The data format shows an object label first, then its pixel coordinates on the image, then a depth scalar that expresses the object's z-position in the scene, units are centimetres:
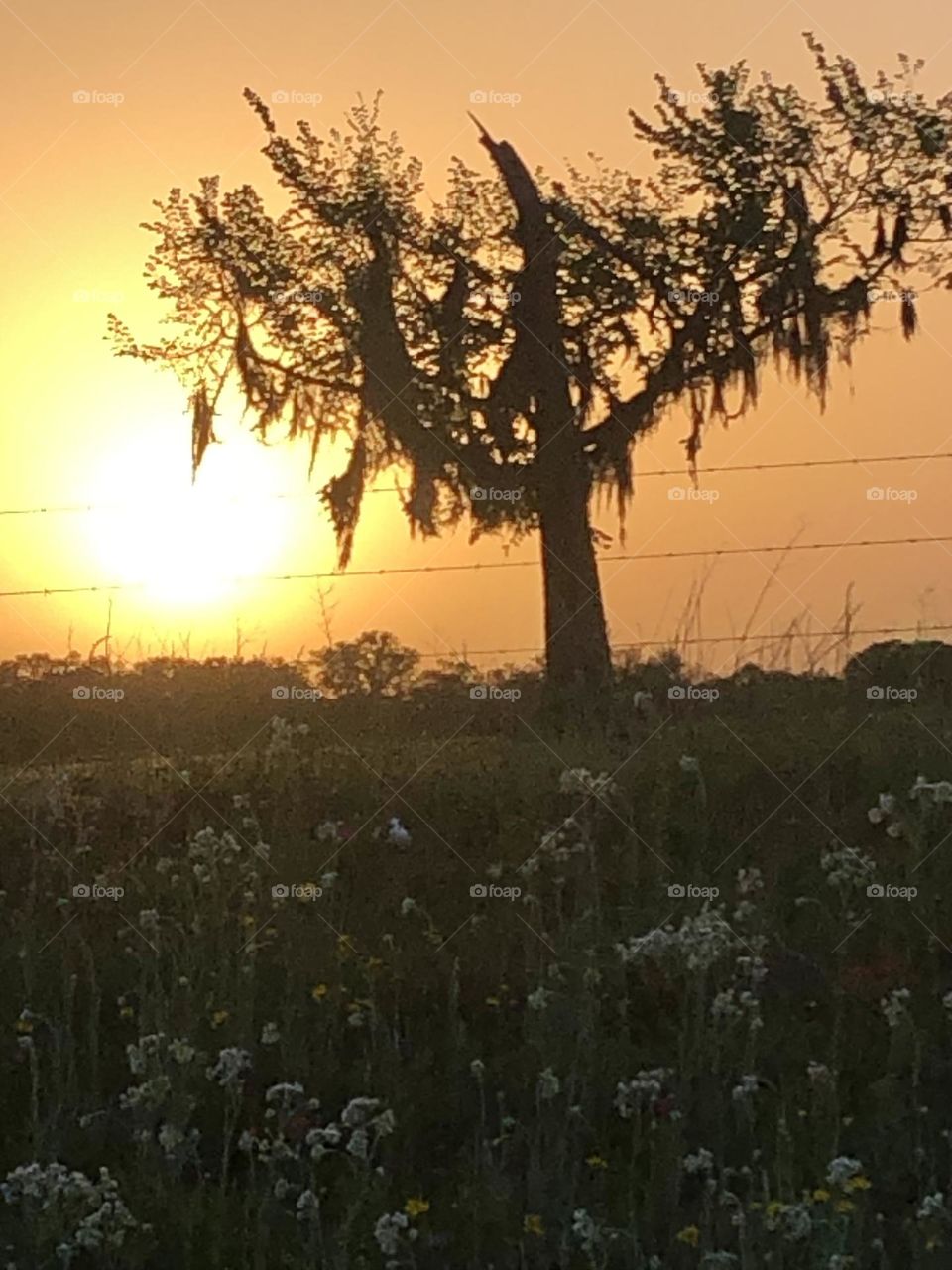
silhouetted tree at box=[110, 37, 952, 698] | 2538
